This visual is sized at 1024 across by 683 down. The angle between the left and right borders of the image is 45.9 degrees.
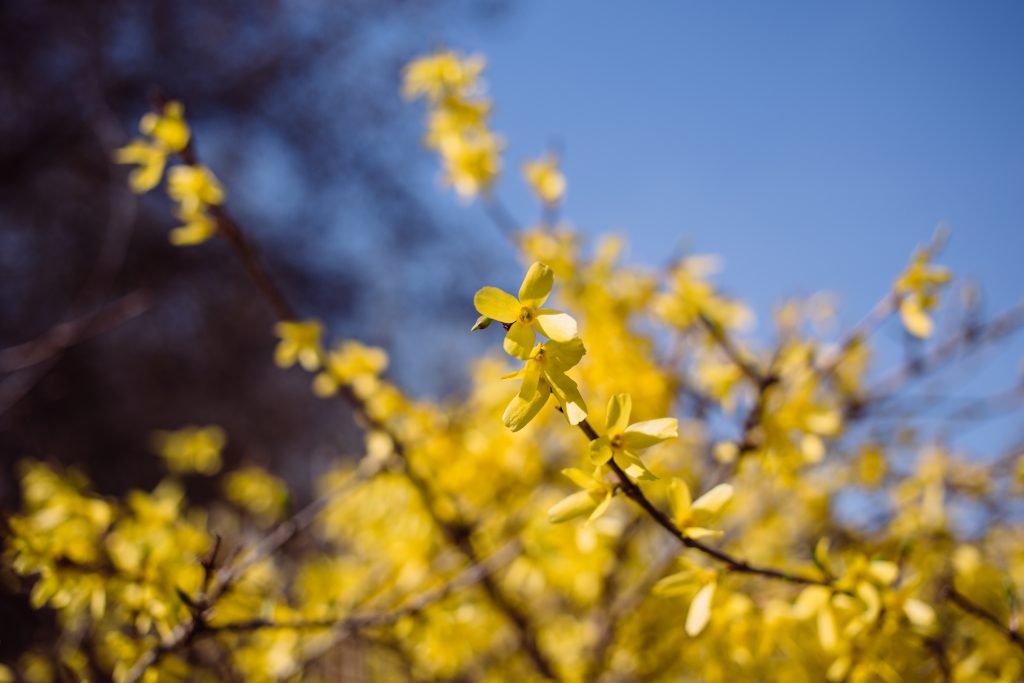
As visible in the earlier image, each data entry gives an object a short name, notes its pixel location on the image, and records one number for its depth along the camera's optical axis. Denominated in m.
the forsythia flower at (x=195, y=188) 0.59
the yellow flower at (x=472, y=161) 1.33
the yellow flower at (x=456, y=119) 1.33
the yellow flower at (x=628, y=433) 0.37
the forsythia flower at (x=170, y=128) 0.59
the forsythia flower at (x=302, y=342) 0.62
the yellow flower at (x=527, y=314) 0.34
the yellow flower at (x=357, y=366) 0.70
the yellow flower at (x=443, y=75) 1.29
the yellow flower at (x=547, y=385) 0.35
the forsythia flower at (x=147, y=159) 0.62
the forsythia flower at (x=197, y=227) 0.60
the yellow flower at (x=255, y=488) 1.70
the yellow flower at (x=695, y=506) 0.40
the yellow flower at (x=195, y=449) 1.65
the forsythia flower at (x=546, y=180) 1.34
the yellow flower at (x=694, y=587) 0.41
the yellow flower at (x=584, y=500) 0.38
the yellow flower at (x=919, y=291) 0.53
